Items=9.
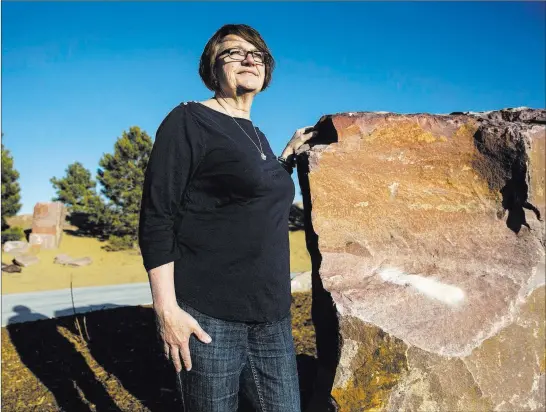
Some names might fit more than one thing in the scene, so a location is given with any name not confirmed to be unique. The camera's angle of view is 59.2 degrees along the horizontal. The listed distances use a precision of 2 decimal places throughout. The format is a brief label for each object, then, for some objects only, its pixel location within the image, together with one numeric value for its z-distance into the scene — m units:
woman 1.56
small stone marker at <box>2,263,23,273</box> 12.05
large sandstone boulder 2.17
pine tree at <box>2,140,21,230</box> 16.20
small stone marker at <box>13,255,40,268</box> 12.94
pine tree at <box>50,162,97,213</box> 17.88
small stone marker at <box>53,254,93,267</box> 13.70
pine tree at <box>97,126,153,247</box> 16.41
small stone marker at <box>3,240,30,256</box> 14.31
